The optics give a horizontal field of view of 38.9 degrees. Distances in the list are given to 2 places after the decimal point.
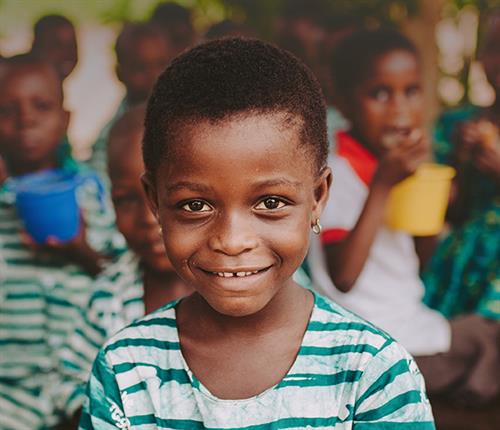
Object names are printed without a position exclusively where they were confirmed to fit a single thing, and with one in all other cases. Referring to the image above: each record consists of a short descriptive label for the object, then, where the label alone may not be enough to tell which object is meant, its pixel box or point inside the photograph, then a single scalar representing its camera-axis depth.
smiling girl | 1.14
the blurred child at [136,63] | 2.61
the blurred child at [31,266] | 2.38
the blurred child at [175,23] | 2.61
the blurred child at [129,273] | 2.02
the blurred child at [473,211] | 2.57
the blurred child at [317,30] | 2.65
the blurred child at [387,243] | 2.36
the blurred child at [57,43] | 2.51
